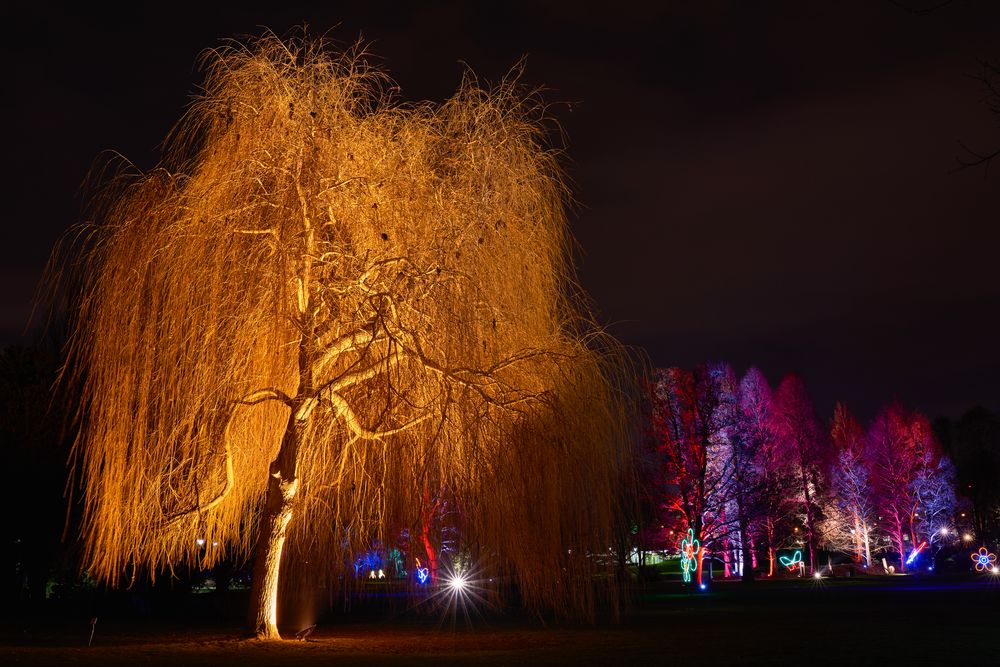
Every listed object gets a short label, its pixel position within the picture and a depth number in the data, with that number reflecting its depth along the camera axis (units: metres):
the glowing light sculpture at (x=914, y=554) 61.19
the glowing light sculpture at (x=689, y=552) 38.25
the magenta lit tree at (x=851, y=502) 60.53
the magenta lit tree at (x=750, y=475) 41.31
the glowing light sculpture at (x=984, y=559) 50.44
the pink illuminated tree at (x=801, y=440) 51.75
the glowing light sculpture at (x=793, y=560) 50.44
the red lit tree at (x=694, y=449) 40.44
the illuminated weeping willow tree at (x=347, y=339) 13.27
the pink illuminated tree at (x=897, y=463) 61.19
